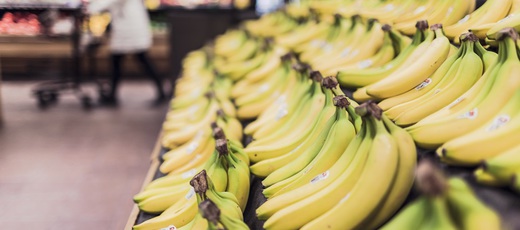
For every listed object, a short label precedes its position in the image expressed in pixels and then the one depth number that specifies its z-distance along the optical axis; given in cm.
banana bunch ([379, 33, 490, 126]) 162
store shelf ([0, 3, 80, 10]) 555
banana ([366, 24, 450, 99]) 185
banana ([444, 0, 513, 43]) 200
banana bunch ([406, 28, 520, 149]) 135
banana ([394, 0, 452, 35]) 238
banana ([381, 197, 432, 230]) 98
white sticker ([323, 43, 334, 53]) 307
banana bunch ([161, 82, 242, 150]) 251
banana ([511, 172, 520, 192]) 102
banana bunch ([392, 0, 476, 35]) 228
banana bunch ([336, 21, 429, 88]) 205
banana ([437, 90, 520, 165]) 118
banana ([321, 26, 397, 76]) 232
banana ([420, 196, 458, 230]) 92
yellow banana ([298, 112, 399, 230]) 125
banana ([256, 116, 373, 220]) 139
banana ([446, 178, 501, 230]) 91
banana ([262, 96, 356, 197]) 158
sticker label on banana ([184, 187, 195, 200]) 175
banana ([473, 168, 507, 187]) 111
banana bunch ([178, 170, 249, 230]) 128
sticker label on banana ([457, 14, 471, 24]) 214
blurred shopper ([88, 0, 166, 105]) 606
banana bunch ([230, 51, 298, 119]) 277
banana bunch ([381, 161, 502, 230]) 88
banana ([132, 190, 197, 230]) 172
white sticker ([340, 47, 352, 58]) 273
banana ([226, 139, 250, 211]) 179
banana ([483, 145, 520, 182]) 105
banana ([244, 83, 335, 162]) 189
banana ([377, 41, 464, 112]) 175
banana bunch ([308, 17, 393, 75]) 255
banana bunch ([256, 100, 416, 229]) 126
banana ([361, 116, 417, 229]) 128
